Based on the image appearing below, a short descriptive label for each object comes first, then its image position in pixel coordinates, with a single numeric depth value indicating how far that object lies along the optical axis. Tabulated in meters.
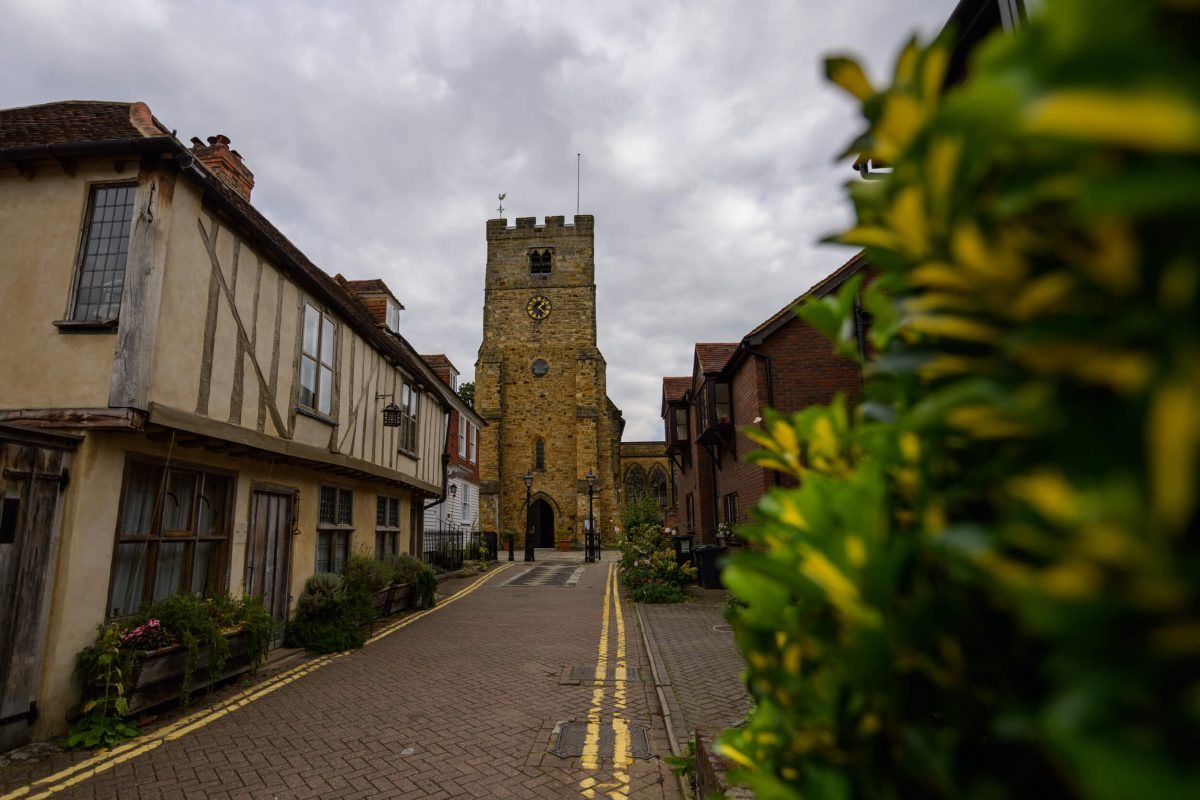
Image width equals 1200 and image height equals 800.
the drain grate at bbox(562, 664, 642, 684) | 7.16
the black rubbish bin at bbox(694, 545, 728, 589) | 14.56
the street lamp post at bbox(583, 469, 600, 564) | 25.81
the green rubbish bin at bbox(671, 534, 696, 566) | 16.20
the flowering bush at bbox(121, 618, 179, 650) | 5.71
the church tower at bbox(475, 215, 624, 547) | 33.88
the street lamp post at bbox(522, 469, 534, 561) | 25.08
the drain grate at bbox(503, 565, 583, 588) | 17.28
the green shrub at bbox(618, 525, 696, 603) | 13.50
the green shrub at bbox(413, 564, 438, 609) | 12.38
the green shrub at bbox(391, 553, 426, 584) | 12.01
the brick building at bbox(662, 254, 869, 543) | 12.93
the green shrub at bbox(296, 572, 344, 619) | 9.09
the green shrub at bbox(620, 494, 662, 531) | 25.89
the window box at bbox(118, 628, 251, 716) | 5.56
